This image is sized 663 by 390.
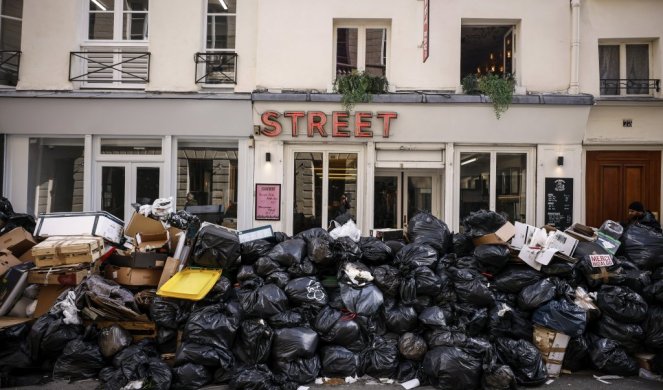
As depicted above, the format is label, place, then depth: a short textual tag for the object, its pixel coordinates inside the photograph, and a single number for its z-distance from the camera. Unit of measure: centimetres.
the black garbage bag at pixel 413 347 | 468
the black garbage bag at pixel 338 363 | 463
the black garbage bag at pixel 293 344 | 456
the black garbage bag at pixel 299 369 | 451
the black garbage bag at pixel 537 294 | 478
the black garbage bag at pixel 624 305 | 477
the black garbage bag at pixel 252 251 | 546
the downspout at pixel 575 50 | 833
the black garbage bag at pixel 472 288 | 490
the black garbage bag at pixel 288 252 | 521
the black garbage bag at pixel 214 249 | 506
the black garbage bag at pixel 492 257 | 510
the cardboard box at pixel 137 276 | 524
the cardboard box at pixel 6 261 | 536
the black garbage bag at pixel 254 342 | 455
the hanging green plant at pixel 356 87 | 816
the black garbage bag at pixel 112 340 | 460
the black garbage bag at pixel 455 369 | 436
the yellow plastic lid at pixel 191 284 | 467
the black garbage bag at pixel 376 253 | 541
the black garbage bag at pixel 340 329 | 469
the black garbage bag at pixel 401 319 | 481
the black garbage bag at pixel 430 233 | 579
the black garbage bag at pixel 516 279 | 499
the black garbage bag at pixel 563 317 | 462
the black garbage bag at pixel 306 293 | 487
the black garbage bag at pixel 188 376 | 437
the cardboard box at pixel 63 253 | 522
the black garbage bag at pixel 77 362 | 457
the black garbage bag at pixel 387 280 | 498
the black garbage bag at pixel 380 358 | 466
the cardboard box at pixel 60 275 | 512
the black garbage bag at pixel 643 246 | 539
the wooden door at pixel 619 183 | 851
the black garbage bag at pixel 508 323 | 487
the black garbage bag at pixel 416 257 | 516
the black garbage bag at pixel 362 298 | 482
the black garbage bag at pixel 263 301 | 470
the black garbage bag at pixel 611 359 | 471
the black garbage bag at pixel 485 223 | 568
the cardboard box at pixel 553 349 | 466
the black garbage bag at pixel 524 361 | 449
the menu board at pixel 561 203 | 844
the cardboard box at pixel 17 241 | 582
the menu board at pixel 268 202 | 860
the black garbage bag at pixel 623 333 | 477
